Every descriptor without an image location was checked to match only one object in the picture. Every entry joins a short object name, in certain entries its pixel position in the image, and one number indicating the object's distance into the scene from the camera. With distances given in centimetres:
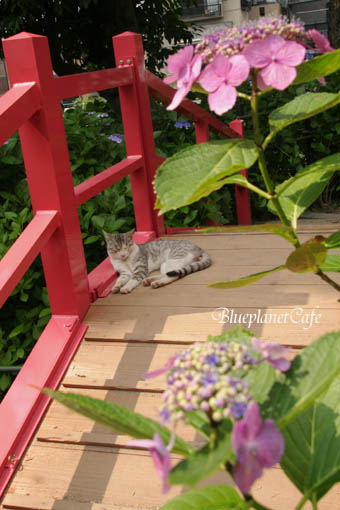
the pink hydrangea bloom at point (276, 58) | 70
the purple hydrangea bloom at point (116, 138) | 420
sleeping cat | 262
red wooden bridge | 167
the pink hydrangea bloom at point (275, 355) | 63
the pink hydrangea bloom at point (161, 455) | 52
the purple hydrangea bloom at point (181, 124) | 494
